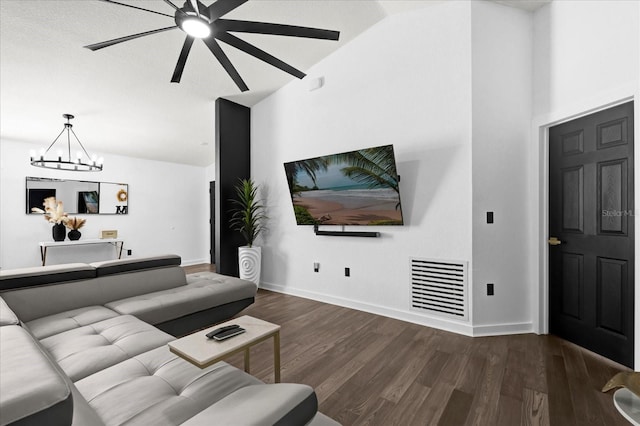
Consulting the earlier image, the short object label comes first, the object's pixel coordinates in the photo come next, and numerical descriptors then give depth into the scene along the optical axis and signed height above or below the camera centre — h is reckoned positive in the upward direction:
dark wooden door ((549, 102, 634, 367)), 2.23 -0.20
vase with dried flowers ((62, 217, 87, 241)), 5.31 -0.22
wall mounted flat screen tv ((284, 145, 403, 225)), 3.22 +0.28
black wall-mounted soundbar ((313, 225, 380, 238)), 3.48 -0.29
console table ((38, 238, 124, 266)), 5.07 -0.56
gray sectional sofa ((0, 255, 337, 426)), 0.87 -0.76
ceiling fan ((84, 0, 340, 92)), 1.69 +1.16
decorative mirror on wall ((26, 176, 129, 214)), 5.25 +0.37
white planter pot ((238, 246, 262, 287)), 4.37 -0.78
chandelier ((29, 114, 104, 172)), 4.00 +0.86
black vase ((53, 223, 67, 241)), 5.20 -0.34
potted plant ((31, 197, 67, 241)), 5.20 -0.03
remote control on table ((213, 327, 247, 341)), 1.61 -0.70
